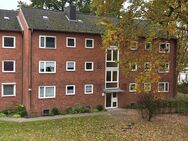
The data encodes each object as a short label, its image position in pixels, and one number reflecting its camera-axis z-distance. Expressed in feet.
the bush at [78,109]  65.23
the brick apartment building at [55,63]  62.55
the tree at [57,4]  106.35
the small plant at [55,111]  63.49
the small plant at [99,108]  69.35
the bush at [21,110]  61.08
